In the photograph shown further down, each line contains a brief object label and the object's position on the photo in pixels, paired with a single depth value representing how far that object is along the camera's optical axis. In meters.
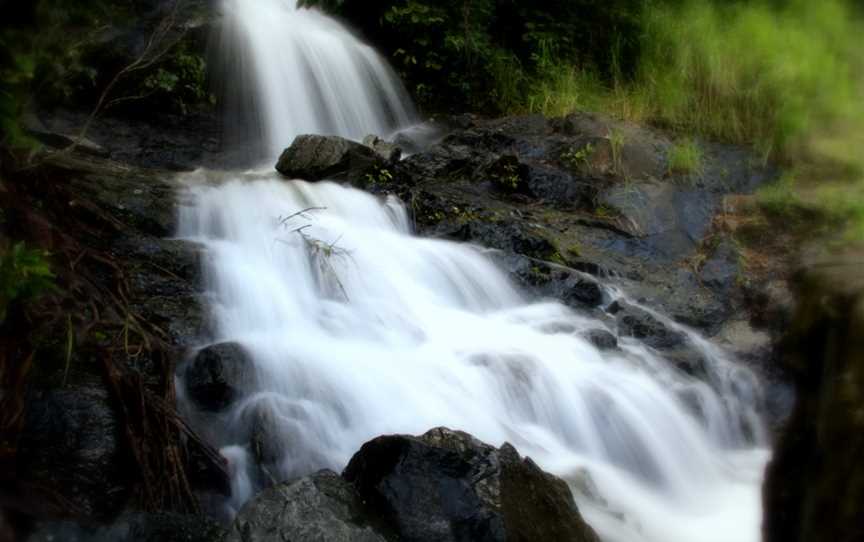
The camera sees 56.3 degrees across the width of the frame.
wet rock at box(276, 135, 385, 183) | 6.12
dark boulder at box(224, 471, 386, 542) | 2.60
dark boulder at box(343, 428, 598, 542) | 2.79
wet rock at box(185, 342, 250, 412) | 3.51
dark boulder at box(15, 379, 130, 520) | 2.78
